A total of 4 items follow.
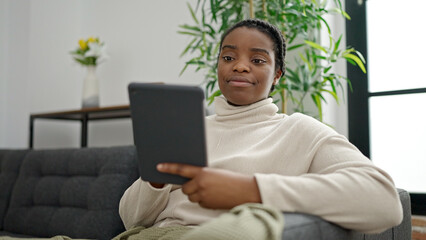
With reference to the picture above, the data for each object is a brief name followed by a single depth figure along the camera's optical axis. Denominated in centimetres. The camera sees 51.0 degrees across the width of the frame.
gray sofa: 172
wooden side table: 270
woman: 88
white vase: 289
